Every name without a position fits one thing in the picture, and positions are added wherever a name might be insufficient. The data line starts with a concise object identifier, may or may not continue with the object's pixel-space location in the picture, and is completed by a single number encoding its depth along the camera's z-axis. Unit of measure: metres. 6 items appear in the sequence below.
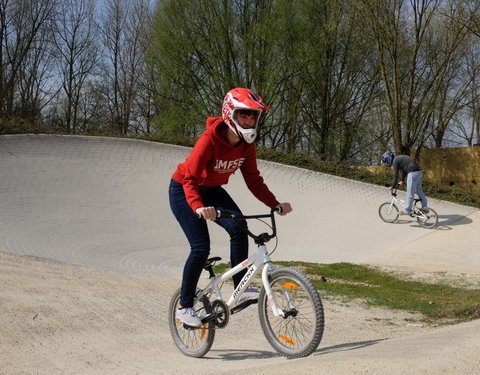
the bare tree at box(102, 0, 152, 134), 39.81
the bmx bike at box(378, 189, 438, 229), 15.58
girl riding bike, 3.98
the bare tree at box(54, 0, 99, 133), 37.19
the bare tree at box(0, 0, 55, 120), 31.12
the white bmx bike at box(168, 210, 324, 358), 3.70
